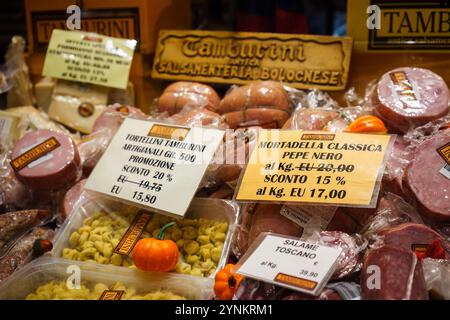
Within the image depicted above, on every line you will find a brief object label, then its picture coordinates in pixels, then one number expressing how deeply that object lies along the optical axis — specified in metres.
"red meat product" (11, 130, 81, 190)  1.98
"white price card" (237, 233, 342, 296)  1.26
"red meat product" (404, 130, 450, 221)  1.50
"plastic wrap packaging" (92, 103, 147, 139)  2.30
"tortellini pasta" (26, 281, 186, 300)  1.50
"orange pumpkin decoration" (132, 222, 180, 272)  1.55
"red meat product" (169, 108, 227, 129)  2.10
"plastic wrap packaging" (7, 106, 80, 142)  2.58
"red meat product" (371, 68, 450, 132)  1.79
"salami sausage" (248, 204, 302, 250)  1.53
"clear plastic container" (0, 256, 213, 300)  1.52
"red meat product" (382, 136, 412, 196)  1.63
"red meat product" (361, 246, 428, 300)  1.17
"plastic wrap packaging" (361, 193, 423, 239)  1.53
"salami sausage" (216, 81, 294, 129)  2.13
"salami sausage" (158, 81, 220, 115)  2.35
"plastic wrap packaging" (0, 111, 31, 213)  2.07
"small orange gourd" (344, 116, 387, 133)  1.71
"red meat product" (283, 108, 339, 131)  1.89
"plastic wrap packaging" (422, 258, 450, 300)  1.25
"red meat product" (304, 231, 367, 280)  1.35
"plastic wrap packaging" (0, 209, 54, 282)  1.75
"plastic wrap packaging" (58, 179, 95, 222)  1.95
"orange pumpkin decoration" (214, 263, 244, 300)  1.35
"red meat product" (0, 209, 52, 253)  1.86
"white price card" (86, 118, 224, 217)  1.76
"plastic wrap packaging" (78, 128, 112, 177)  2.14
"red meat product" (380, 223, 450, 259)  1.43
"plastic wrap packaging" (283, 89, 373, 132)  1.89
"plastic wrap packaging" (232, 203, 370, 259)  1.53
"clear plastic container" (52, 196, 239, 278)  1.72
